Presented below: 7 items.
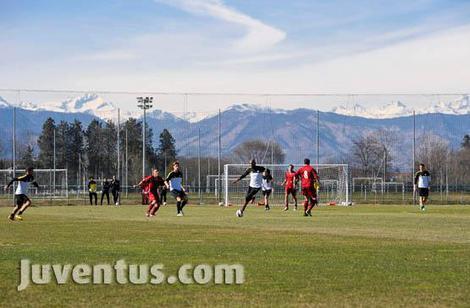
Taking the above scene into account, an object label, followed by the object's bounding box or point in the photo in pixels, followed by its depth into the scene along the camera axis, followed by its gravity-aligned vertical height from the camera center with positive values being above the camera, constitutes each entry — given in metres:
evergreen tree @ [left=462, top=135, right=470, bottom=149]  102.14 +3.42
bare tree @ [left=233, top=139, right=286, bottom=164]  86.56 +1.88
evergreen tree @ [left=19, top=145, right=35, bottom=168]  97.06 +1.59
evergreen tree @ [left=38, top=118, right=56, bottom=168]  98.56 +2.48
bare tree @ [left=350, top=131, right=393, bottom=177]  82.00 +1.63
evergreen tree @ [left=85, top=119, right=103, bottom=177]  92.44 +2.39
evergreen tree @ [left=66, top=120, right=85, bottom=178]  94.31 +2.38
